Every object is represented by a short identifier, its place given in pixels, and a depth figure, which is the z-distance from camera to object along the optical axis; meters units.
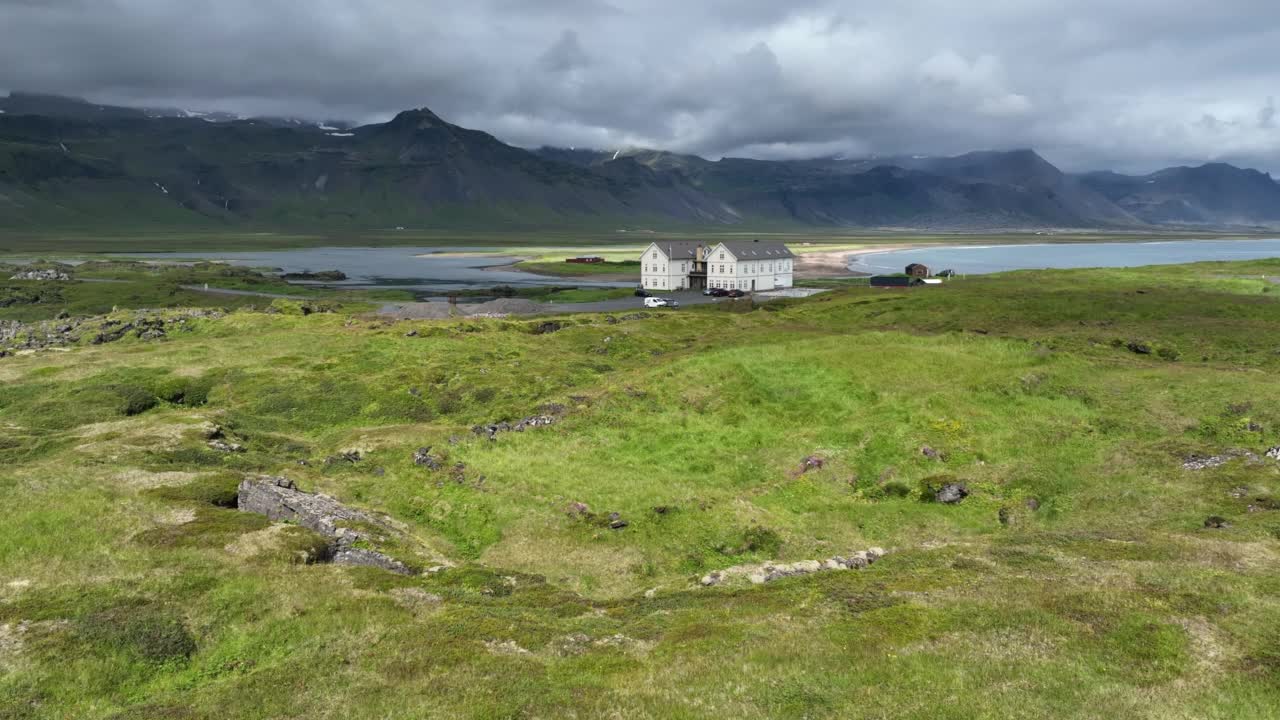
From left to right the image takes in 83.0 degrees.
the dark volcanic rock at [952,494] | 41.47
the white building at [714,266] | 164.75
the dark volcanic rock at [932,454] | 46.25
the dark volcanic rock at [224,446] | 49.56
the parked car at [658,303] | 142.38
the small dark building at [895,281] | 168.12
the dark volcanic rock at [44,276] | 184.50
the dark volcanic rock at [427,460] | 47.41
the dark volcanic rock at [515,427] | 53.84
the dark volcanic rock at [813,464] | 45.77
